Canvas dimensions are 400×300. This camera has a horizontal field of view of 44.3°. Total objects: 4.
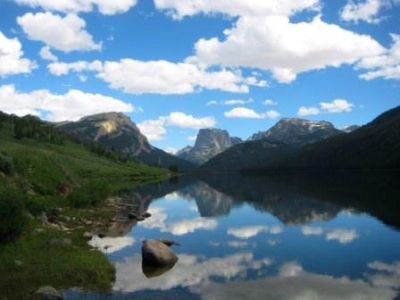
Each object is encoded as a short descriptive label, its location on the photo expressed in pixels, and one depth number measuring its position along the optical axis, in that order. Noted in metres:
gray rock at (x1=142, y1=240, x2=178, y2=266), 38.25
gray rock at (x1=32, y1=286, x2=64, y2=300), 26.47
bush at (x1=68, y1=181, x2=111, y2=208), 70.00
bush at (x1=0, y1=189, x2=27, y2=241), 35.09
